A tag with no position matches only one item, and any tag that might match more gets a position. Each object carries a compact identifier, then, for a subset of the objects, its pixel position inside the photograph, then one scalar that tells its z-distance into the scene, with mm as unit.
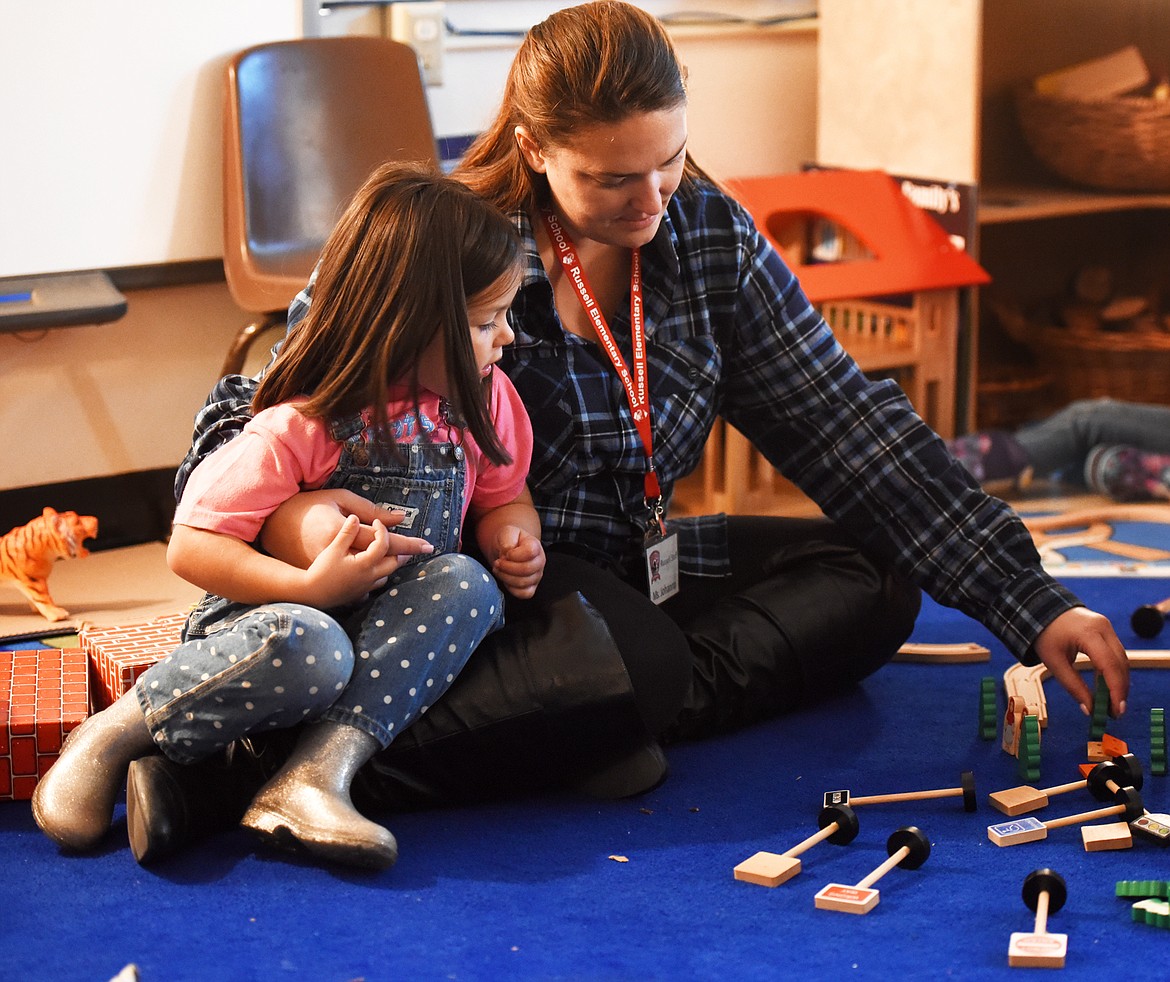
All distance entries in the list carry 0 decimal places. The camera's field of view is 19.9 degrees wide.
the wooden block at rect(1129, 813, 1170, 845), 3315
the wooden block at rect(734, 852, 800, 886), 3257
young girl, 3275
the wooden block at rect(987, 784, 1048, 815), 3395
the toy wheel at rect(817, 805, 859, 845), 3325
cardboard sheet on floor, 4092
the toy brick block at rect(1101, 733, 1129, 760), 3506
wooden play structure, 4632
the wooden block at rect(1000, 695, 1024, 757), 3549
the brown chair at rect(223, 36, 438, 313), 4284
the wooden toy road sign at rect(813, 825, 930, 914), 3202
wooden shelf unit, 4867
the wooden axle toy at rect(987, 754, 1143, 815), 3398
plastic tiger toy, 4078
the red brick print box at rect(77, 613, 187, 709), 3569
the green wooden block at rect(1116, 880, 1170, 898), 3206
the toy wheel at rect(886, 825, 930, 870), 3267
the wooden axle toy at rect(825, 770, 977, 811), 3385
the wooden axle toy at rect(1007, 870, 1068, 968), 3104
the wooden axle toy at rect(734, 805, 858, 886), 3260
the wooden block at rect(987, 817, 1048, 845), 3333
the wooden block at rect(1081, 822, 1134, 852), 3310
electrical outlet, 4675
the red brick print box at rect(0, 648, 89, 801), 3460
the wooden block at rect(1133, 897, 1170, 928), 3165
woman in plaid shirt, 3397
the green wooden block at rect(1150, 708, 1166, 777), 3485
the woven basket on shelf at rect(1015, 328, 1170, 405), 4976
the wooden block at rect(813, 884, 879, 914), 3200
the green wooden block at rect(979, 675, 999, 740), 3606
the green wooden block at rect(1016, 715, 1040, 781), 3472
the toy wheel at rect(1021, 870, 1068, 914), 3178
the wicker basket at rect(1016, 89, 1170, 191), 4854
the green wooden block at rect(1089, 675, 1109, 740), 3541
